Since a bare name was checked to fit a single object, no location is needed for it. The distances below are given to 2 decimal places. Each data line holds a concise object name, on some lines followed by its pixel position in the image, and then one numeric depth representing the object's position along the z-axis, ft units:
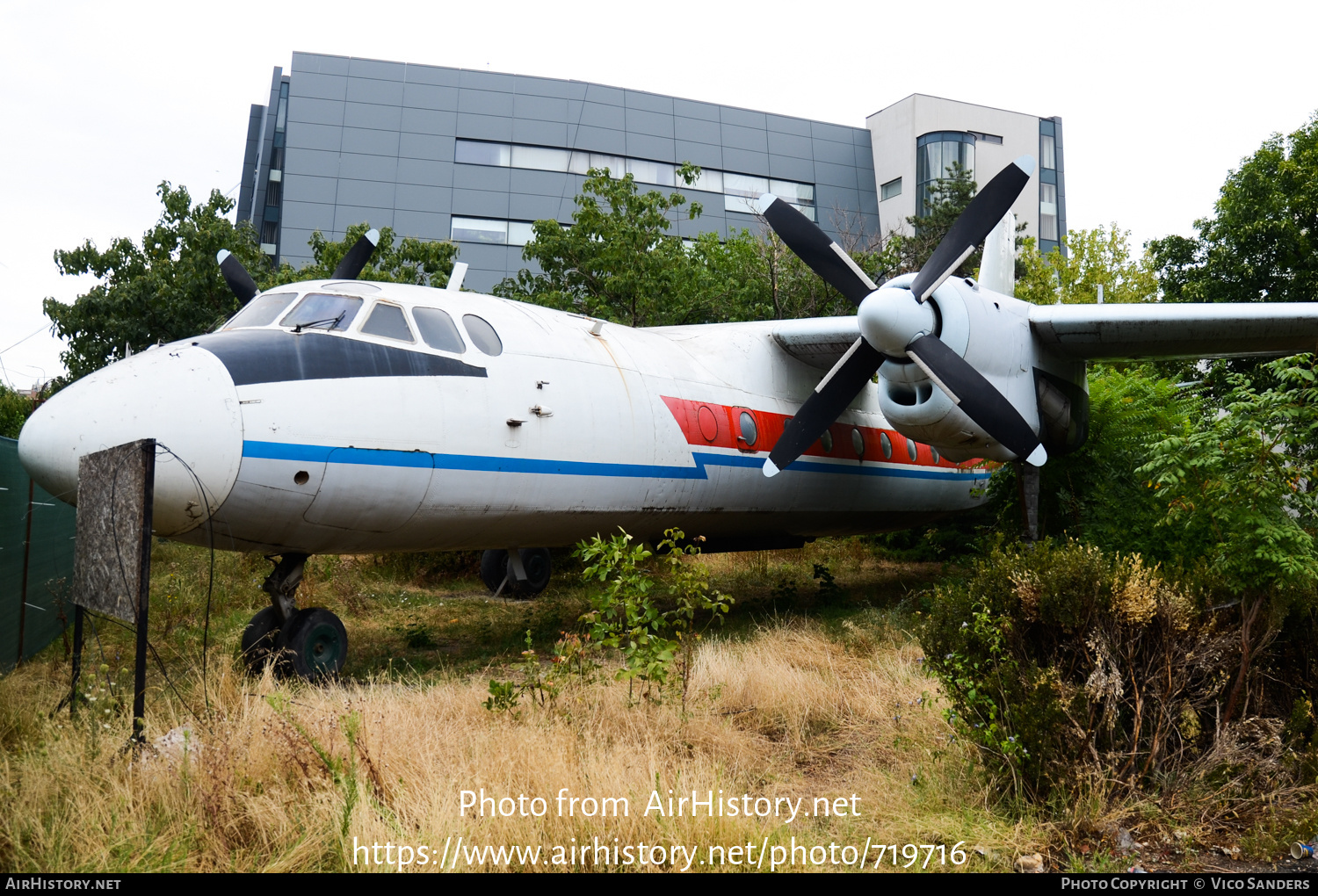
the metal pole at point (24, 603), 26.81
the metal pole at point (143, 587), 15.62
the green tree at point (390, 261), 67.92
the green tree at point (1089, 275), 105.81
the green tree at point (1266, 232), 67.82
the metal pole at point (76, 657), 17.24
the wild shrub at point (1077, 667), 15.35
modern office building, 114.32
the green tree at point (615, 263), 64.95
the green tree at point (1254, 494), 17.78
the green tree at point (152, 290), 60.29
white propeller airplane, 21.35
